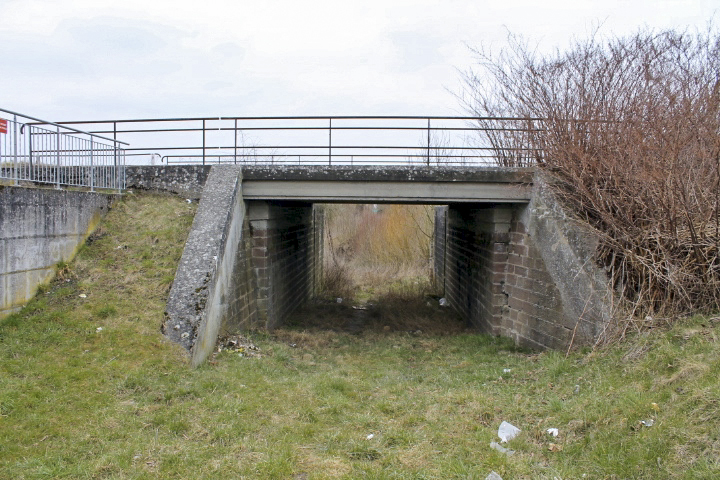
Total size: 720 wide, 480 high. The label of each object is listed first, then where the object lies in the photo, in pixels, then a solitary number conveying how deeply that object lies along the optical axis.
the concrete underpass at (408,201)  6.64
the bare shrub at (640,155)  5.77
